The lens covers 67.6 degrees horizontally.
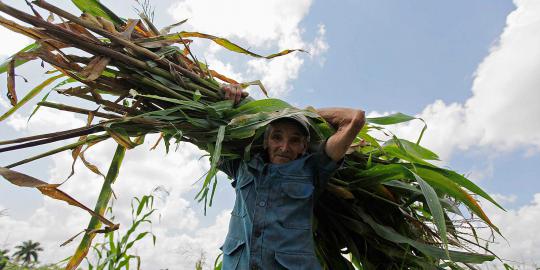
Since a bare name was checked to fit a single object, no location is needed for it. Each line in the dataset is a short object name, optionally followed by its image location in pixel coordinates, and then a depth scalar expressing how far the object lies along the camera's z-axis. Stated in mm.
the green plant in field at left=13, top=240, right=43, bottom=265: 39484
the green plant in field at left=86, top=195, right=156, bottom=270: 2109
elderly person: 1615
